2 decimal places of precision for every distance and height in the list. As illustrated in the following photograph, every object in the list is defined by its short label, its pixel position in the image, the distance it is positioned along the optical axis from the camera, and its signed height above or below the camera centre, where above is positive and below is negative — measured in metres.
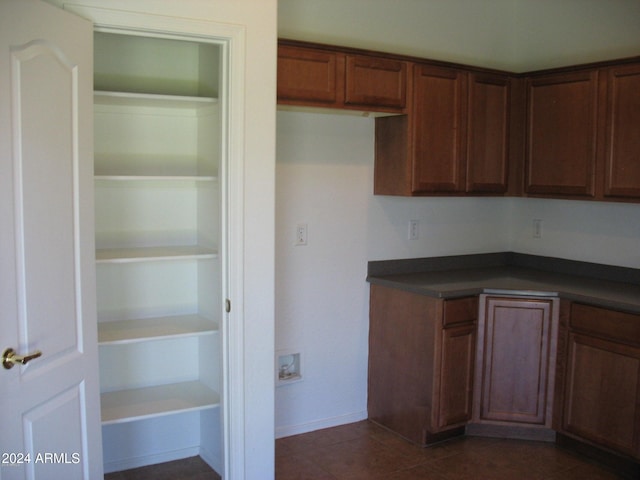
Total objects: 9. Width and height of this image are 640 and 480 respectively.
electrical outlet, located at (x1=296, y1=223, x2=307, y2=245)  3.45 -0.22
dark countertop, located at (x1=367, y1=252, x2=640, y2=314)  3.24 -0.47
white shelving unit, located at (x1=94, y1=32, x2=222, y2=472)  2.87 -0.22
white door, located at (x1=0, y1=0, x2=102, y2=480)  1.92 -0.18
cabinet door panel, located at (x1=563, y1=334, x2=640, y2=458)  2.99 -0.94
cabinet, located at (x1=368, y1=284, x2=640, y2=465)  3.16 -0.89
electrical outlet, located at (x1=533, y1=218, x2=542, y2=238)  4.04 -0.21
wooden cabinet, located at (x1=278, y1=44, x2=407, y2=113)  2.97 +0.53
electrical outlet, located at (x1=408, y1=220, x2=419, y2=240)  3.83 -0.21
